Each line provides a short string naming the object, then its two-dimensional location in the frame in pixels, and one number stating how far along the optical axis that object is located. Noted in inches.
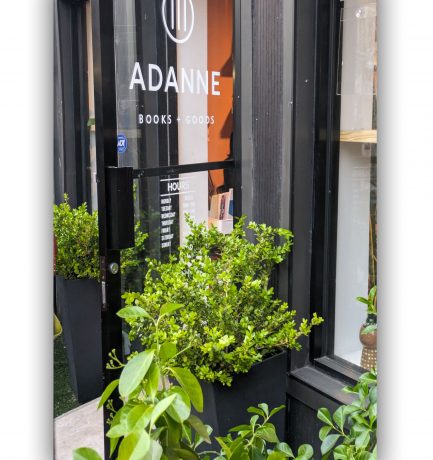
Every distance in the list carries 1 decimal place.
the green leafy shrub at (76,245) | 129.1
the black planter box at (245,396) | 85.4
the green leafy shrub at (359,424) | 46.6
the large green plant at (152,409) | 30.4
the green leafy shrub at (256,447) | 45.6
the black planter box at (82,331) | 130.2
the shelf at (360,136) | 92.8
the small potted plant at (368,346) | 96.3
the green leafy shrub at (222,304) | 83.3
